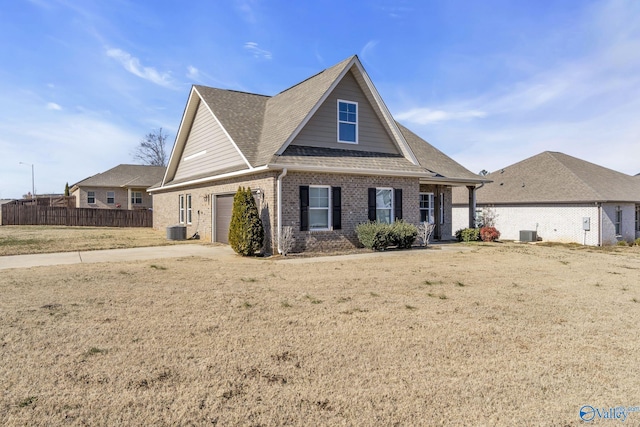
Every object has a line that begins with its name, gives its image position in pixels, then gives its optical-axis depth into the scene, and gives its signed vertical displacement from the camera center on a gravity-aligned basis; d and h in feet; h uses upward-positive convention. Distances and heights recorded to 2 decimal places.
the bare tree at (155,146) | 194.90 +32.33
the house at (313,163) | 46.47 +6.16
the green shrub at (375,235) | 48.11 -2.98
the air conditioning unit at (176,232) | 66.03 -3.28
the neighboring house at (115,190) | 127.34 +7.50
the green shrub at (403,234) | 49.88 -2.96
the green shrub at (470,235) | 66.03 -4.15
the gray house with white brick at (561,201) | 70.28 +1.38
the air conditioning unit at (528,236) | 74.84 -5.00
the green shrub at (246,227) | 45.06 -1.71
